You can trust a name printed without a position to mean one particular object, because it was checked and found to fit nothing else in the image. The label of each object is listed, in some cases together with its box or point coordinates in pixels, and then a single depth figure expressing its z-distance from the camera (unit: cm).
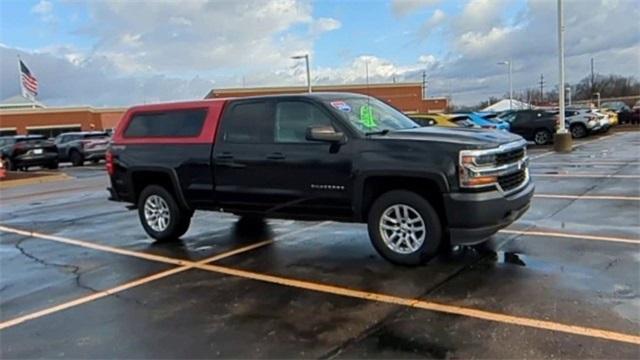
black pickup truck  596
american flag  4734
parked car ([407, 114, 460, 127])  2039
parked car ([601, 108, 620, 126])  3156
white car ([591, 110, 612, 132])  2983
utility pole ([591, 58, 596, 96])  8294
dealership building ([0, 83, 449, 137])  5959
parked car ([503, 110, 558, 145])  2617
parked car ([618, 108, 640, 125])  3619
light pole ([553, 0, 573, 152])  2160
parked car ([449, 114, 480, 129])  2169
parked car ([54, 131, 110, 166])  2869
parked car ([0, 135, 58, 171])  2662
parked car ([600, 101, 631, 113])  3764
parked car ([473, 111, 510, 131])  2484
